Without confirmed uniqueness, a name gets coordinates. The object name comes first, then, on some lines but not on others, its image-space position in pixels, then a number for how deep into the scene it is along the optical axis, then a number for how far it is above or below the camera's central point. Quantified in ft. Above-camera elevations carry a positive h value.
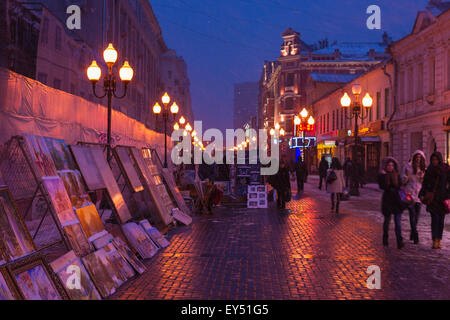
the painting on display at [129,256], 24.45 -4.78
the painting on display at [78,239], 21.59 -3.54
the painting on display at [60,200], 21.86 -1.84
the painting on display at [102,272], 20.59 -4.82
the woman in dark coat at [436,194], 31.73 -2.20
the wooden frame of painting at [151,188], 40.01 -2.37
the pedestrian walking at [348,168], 84.89 -1.59
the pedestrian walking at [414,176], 35.70 -1.21
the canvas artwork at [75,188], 24.72 -1.48
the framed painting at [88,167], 27.91 -0.49
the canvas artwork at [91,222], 23.94 -3.10
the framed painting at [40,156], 22.63 +0.11
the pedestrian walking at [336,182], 53.72 -2.48
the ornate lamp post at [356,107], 75.33 +7.81
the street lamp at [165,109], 86.42 +8.51
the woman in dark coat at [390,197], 32.41 -2.45
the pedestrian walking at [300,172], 79.41 -2.11
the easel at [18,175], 27.17 -0.95
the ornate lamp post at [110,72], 48.64 +8.74
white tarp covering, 29.25 +3.33
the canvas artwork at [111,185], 30.22 -1.61
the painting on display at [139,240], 28.25 -4.67
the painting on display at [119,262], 23.08 -4.82
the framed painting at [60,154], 25.45 +0.23
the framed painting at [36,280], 16.40 -4.09
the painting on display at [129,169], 36.33 -0.76
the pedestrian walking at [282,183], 58.34 -2.81
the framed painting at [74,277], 18.71 -4.54
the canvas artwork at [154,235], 31.35 -4.79
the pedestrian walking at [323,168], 97.19 -1.88
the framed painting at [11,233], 17.58 -2.67
